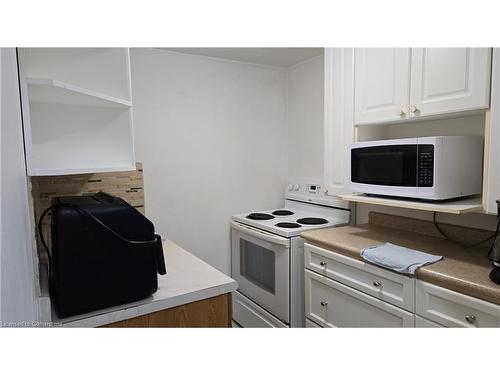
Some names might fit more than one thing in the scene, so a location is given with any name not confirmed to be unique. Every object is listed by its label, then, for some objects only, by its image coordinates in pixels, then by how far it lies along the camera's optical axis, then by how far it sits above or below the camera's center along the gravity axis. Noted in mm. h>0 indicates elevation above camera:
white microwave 1478 -64
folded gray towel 1423 -486
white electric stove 2135 -710
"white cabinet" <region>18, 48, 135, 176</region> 1305 +219
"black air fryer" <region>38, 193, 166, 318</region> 1027 -327
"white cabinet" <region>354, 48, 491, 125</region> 1368 +356
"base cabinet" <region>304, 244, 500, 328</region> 1260 -684
